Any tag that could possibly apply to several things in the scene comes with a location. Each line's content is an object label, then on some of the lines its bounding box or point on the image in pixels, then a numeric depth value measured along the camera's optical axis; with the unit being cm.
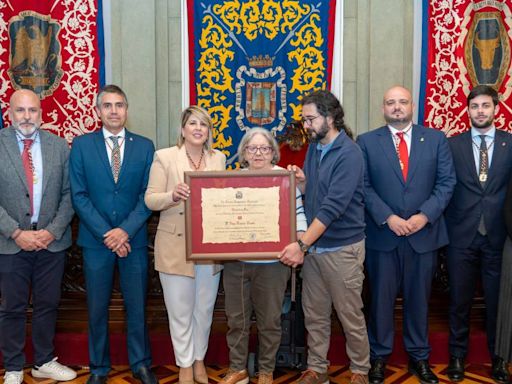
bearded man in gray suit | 298
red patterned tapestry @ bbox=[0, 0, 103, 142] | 425
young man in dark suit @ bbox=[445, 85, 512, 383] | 307
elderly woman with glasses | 284
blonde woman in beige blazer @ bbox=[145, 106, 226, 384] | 288
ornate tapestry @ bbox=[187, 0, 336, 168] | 436
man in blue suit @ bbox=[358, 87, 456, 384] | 301
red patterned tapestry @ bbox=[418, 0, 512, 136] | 427
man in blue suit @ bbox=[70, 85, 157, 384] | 294
